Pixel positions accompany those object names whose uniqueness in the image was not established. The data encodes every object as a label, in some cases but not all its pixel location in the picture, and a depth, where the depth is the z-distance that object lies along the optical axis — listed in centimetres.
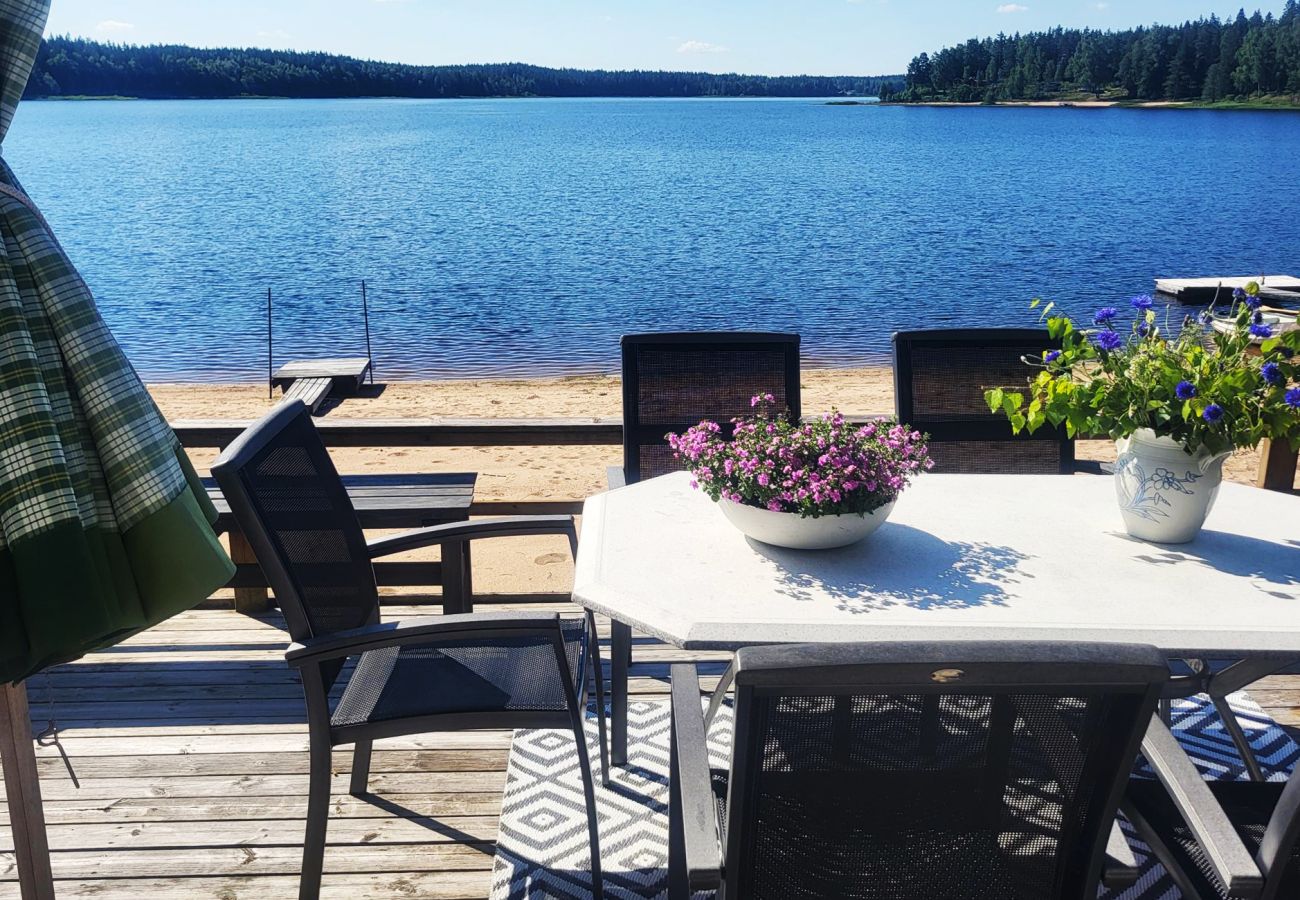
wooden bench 308
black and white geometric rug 217
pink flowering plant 190
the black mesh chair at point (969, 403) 302
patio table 173
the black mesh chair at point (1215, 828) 131
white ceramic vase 195
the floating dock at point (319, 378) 1011
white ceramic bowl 196
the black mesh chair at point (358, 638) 188
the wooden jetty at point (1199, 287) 1537
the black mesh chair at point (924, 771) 108
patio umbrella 130
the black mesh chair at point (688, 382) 300
